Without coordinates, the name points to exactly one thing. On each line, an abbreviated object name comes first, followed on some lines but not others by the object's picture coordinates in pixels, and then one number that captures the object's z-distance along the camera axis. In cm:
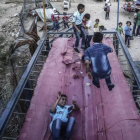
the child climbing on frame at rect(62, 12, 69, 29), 1123
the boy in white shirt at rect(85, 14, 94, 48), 564
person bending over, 384
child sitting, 327
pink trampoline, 343
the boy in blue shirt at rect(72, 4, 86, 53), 526
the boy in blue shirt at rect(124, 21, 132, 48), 909
